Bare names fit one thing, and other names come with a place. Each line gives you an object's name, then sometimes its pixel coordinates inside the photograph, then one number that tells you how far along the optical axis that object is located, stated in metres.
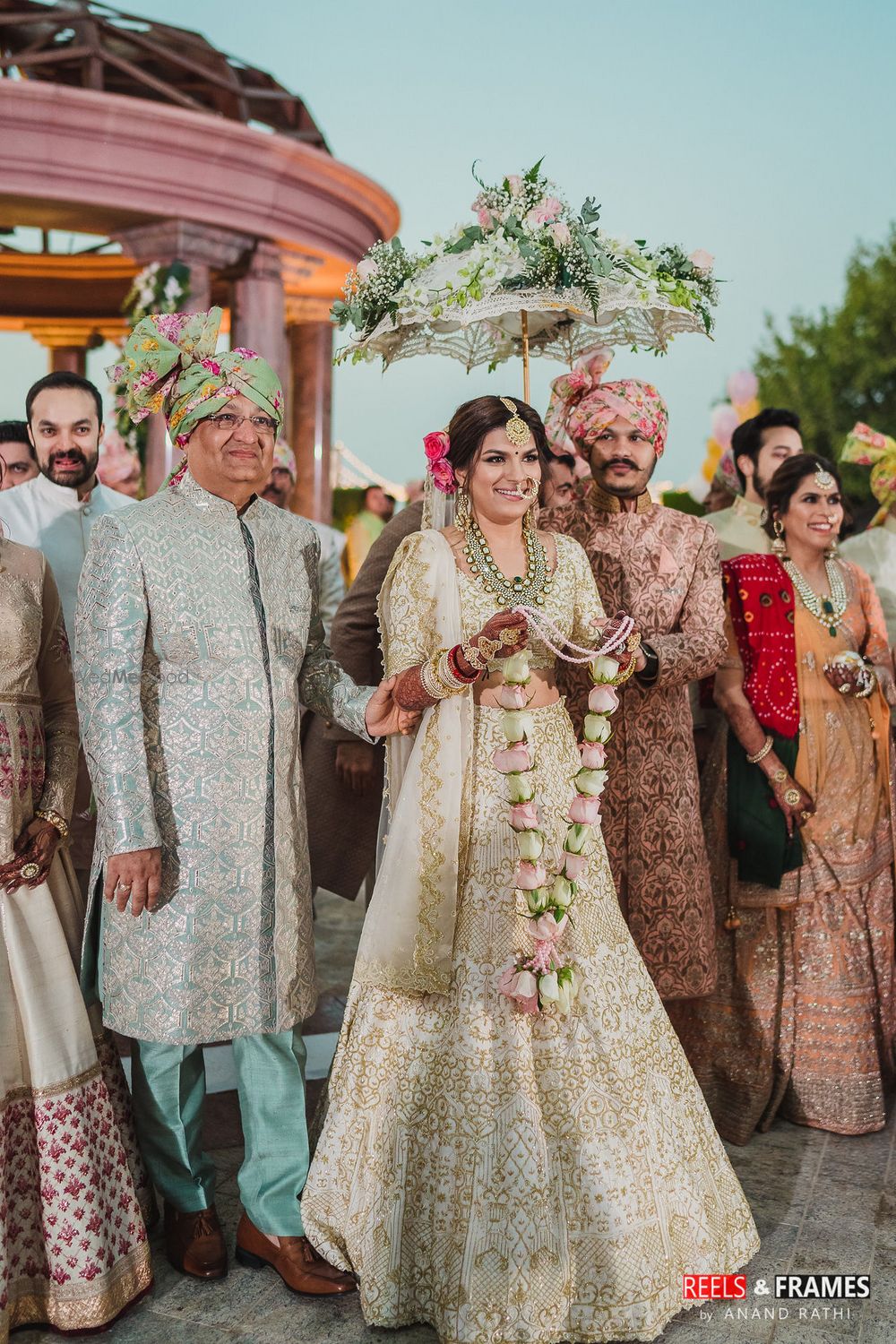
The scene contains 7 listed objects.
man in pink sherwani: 3.76
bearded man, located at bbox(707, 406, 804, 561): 5.11
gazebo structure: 9.03
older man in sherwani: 2.92
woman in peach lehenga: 4.15
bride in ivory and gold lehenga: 2.79
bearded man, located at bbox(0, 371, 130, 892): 4.21
